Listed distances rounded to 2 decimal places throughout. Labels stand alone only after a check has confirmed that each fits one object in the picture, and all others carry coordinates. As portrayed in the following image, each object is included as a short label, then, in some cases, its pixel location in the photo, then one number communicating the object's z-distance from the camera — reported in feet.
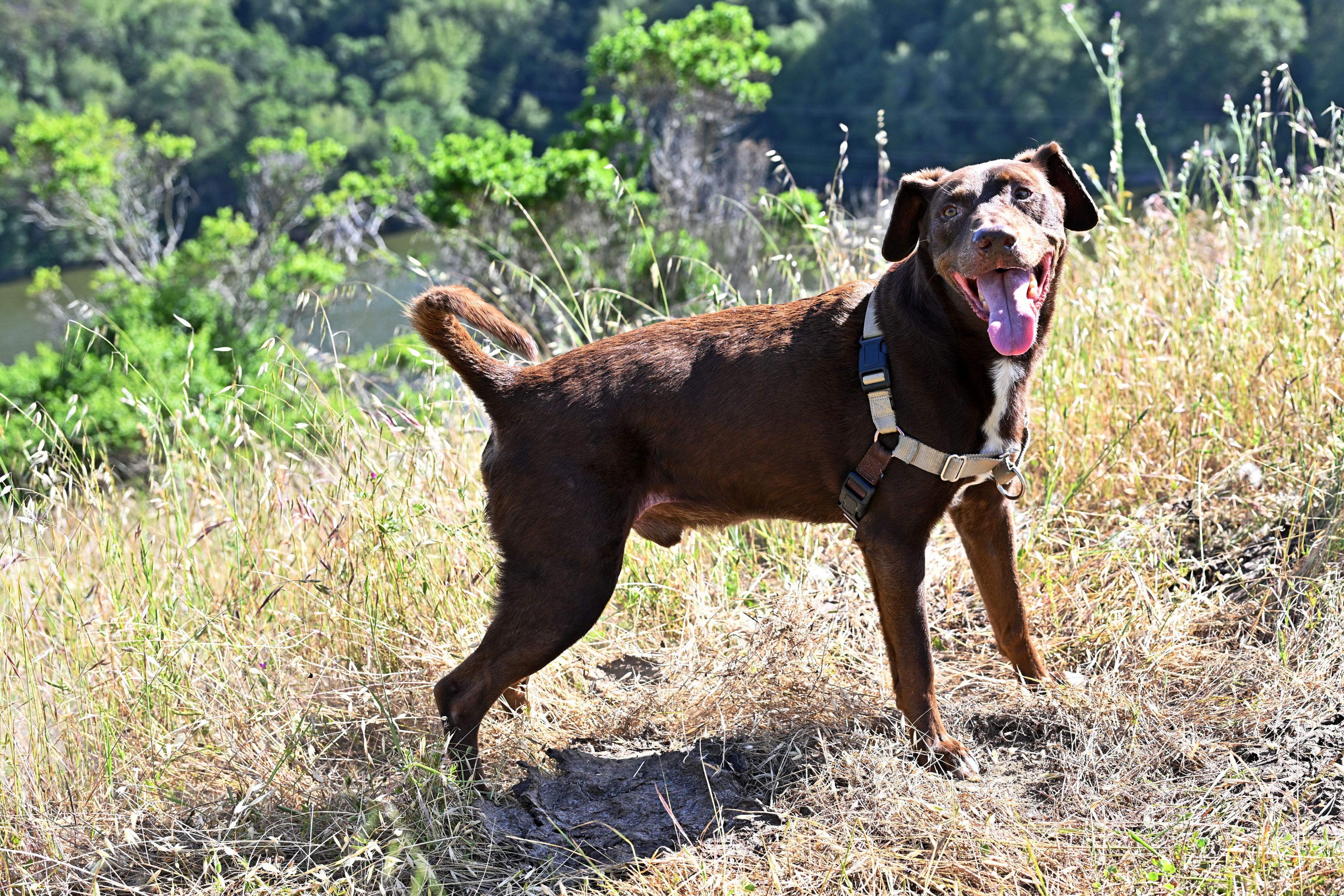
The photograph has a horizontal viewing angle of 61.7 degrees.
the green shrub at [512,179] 28.78
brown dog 8.49
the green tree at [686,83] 35.50
